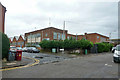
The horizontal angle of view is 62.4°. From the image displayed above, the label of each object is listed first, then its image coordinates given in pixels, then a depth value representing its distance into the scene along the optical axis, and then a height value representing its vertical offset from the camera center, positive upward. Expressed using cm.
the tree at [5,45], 973 -32
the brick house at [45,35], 3800 +314
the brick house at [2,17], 1587 +410
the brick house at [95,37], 5097 +281
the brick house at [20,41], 5168 +24
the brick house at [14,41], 5903 +57
